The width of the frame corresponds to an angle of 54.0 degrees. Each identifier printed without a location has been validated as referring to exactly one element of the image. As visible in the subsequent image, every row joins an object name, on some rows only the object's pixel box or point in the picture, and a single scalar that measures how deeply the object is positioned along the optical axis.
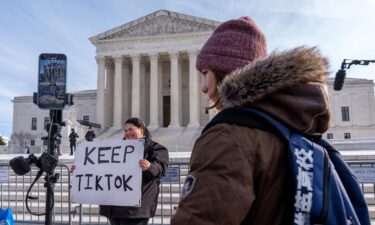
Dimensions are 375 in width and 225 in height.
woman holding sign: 4.41
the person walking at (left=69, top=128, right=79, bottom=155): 27.51
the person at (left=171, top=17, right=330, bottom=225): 1.18
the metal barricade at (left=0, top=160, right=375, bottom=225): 6.76
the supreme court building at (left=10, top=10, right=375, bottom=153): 43.12
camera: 3.79
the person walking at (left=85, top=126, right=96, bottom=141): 21.81
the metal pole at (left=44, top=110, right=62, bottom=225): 3.84
